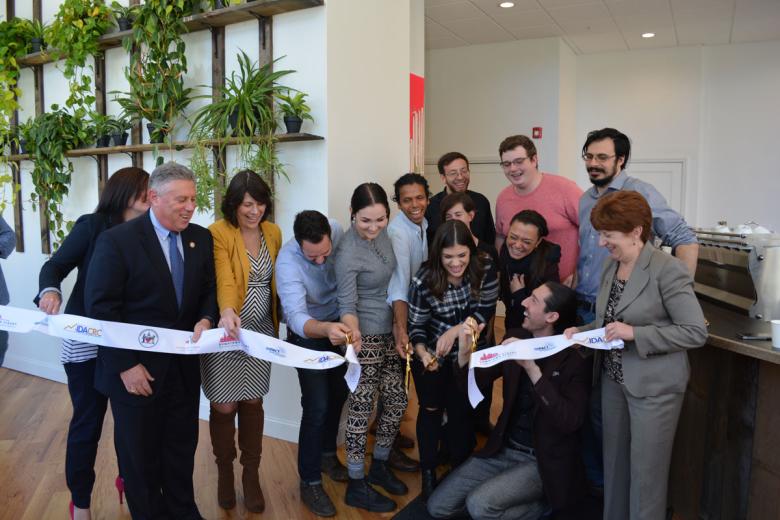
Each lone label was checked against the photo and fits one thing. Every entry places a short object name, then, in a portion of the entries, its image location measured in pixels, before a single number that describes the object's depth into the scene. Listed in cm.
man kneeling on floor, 252
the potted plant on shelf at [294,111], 328
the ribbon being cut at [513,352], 242
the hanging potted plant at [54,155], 433
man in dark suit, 221
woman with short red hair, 216
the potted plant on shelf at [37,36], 452
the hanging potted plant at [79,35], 409
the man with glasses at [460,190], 342
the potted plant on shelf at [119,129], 408
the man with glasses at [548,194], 307
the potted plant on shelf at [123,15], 391
